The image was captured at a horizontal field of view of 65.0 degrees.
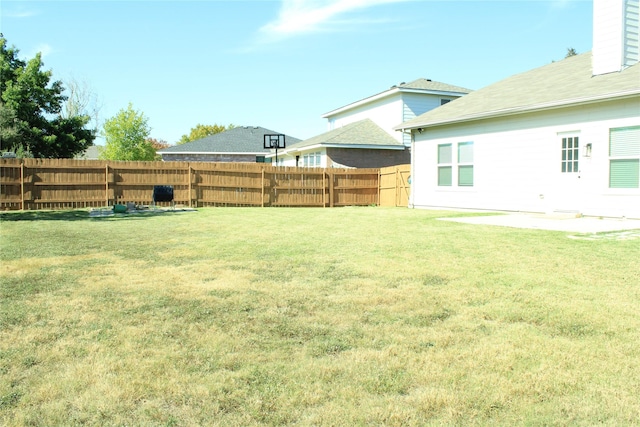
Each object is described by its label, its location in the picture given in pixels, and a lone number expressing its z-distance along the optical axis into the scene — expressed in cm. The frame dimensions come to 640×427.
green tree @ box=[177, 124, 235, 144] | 6938
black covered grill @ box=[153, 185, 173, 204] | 1973
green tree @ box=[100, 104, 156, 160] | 5022
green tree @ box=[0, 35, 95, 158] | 2920
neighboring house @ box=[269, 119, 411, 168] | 2642
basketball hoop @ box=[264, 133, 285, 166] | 3966
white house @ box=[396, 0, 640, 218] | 1274
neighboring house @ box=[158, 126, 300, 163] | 4056
